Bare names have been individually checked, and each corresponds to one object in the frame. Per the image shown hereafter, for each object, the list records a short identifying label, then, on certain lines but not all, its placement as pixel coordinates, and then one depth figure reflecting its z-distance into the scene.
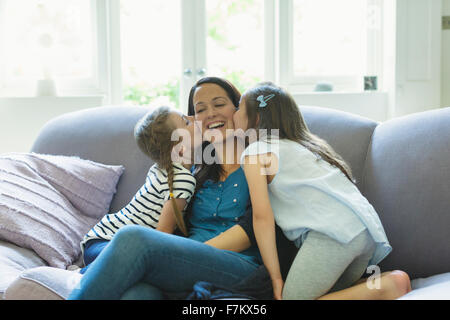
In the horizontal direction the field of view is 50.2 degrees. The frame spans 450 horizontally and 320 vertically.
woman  1.21
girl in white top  1.34
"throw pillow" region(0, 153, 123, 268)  1.66
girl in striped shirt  1.64
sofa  1.33
